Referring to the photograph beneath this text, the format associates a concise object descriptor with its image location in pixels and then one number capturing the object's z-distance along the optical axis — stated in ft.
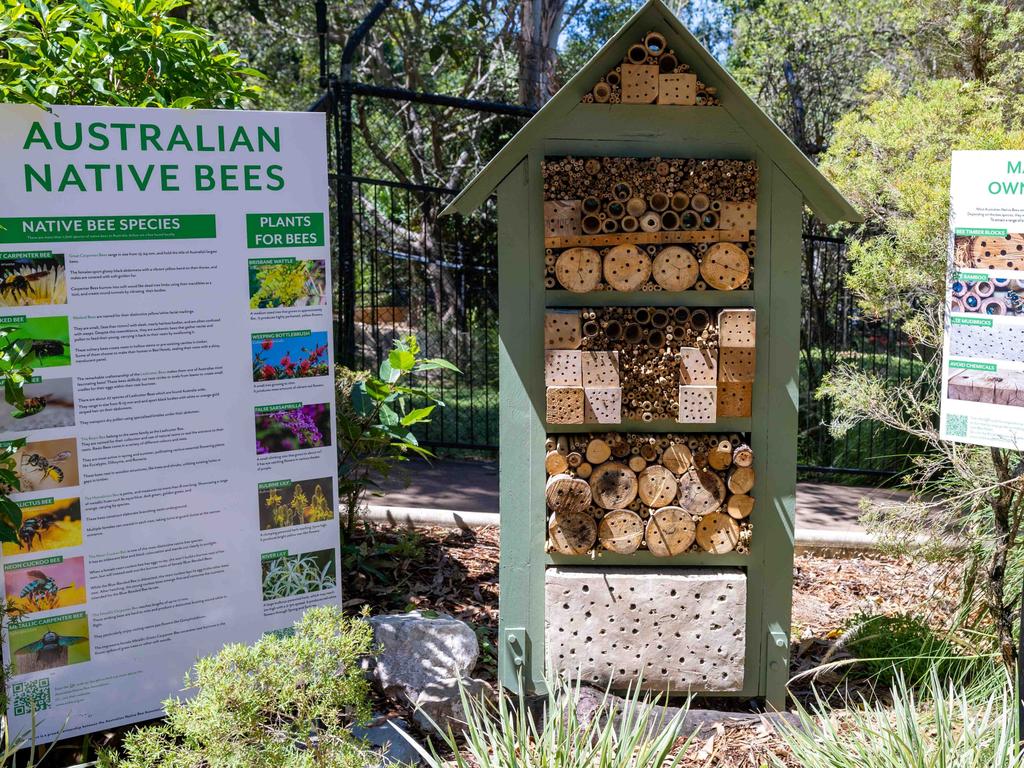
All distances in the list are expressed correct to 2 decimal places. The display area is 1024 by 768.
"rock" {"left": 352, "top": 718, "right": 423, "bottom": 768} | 12.50
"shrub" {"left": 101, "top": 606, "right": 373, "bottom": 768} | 9.45
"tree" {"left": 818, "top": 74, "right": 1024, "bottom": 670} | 14.14
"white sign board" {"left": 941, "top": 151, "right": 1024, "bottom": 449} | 11.84
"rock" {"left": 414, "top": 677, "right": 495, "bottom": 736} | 13.30
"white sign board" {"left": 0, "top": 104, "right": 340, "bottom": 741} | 11.89
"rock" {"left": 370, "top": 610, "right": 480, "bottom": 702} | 13.66
